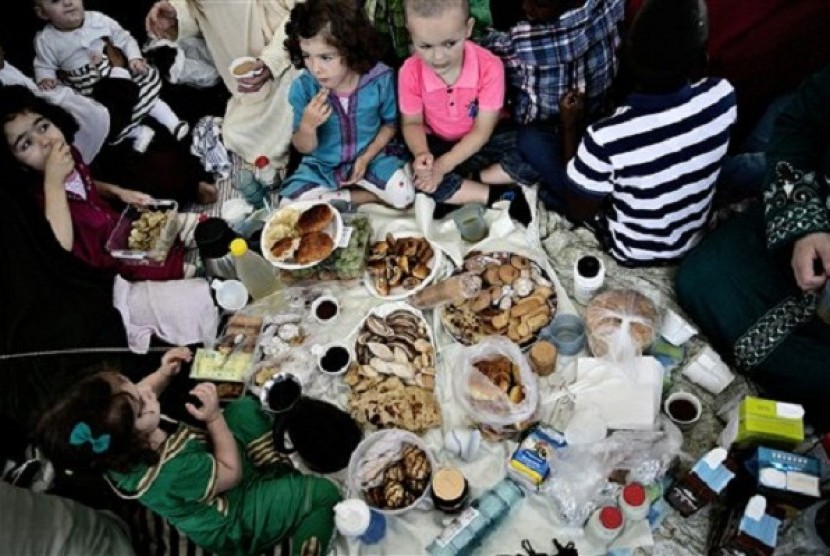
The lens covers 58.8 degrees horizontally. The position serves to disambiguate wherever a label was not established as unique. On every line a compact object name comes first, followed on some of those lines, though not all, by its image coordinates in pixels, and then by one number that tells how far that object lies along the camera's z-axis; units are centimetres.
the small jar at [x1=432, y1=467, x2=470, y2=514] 165
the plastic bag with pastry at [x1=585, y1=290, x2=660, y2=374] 182
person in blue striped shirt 157
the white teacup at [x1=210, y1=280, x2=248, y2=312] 210
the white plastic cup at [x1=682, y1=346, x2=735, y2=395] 185
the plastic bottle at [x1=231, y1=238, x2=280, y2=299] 197
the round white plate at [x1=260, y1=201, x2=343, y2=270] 205
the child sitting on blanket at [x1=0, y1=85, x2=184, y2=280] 204
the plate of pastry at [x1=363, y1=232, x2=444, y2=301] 205
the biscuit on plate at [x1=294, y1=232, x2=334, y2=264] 206
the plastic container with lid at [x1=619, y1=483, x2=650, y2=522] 162
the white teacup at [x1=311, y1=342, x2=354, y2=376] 194
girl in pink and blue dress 209
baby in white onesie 242
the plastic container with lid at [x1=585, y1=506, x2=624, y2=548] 160
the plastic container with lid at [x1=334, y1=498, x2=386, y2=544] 160
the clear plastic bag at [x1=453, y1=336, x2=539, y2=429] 177
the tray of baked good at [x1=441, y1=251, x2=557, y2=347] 192
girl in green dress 146
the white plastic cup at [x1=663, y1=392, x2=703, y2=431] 178
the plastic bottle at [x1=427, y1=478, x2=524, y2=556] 164
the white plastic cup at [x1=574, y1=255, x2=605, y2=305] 191
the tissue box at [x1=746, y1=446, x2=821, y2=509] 153
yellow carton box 159
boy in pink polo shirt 209
